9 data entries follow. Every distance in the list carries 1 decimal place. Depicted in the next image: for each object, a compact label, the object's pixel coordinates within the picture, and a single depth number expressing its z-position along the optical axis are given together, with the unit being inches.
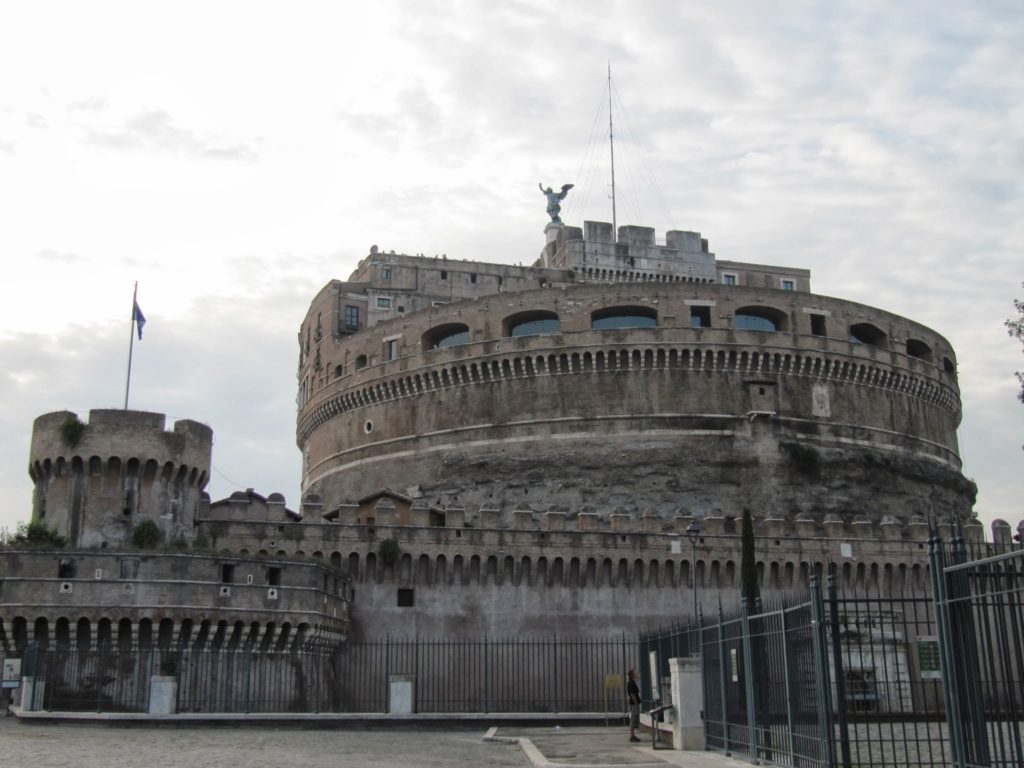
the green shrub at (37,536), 1137.4
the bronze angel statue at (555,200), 2659.9
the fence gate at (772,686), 484.1
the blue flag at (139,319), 1330.0
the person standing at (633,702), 792.9
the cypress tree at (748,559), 1487.5
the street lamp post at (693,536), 1274.6
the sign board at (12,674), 1005.2
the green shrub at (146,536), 1186.6
